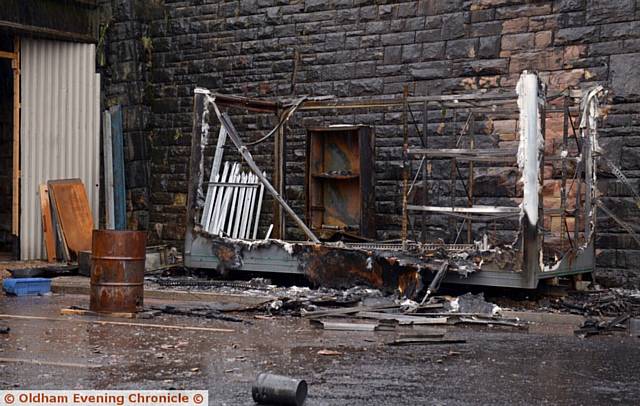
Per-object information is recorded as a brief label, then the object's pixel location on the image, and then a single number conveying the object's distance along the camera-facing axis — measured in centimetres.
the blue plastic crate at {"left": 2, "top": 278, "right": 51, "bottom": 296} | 1249
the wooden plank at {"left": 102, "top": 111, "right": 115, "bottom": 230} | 1748
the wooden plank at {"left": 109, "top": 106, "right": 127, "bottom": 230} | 1755
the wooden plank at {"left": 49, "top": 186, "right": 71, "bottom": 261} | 1600
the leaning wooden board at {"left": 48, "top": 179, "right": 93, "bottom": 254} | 1617
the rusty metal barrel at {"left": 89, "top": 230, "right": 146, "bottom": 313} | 1062
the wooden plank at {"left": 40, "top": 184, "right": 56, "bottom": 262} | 1623
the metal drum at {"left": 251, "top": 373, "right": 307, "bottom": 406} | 607
